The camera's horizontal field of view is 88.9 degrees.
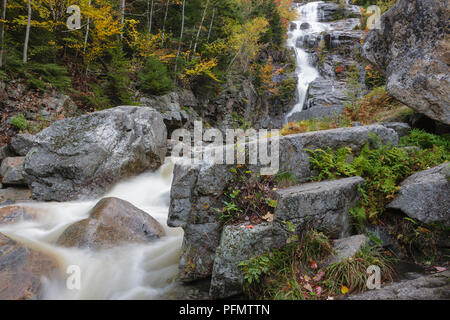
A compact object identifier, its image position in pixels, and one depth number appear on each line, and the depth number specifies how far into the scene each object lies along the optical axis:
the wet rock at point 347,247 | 2.79
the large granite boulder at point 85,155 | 6.15
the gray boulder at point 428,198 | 3.15
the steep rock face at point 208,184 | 3.36
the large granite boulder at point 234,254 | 2.88
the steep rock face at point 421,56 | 4.41
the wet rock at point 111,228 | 4.29
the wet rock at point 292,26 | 26.64
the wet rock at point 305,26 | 26.30
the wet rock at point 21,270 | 2.92
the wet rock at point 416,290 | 2.20
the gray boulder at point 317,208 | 3.01
